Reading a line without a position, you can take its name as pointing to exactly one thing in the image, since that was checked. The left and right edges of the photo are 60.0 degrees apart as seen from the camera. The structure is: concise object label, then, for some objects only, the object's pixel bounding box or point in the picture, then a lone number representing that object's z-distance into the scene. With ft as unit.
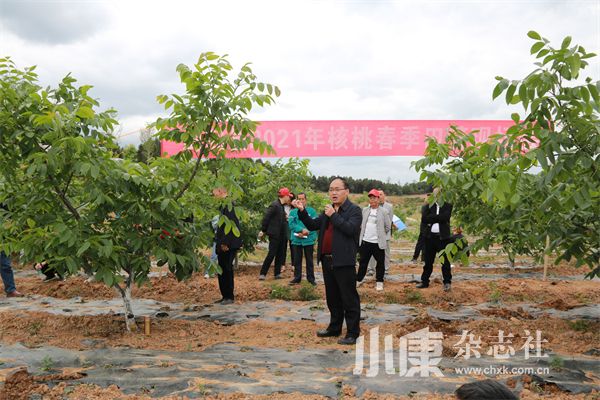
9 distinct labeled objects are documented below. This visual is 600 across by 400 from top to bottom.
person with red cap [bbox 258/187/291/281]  31.83
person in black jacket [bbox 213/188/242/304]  24.61
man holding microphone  17.42
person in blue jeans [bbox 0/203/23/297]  26.20
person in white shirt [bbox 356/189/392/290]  28.35
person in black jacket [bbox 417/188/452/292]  27.09
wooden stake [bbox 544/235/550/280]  32.89
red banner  47.70
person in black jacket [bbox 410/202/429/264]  41.84
